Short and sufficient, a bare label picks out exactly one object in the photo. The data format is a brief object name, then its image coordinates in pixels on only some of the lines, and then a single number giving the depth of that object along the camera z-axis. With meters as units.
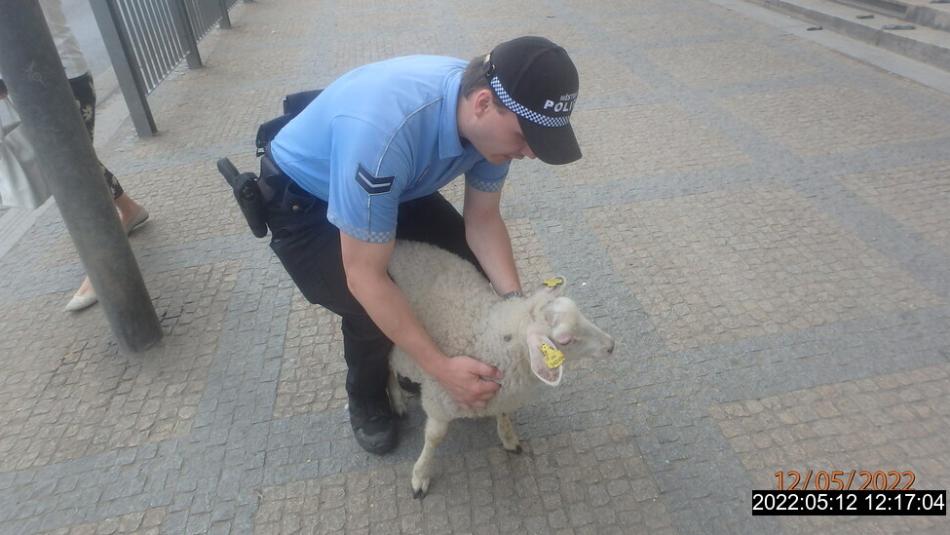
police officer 1.77
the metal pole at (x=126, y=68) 5.39
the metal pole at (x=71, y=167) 2.59
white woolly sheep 1.99
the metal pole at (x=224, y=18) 8.99
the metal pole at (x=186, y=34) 7.15
